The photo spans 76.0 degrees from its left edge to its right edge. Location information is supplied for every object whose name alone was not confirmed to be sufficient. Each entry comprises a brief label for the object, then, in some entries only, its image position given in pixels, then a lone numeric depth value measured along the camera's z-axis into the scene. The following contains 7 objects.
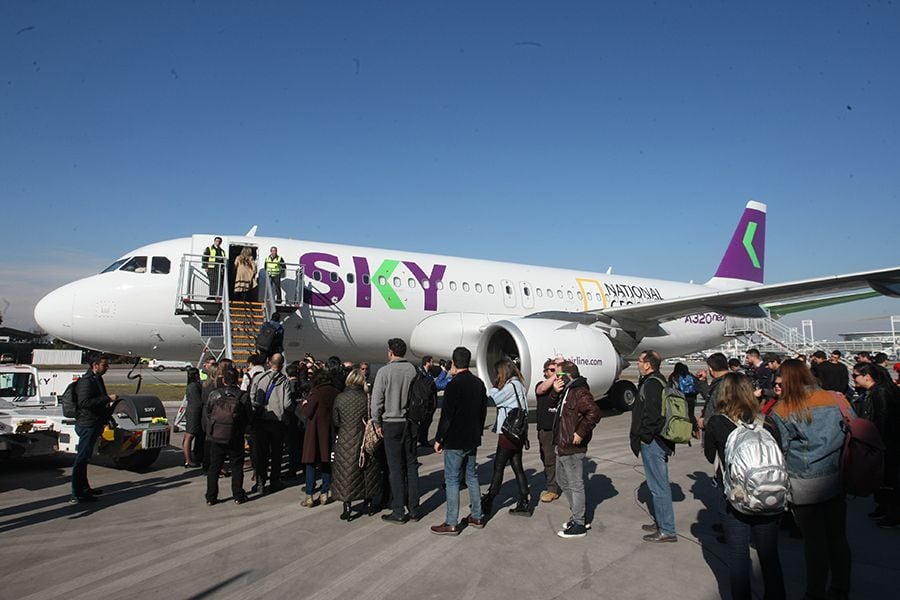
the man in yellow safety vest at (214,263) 11.04
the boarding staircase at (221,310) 10.63
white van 41.03
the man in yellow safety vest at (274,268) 11.20
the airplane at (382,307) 10.52
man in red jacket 4.84
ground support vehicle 6.70
